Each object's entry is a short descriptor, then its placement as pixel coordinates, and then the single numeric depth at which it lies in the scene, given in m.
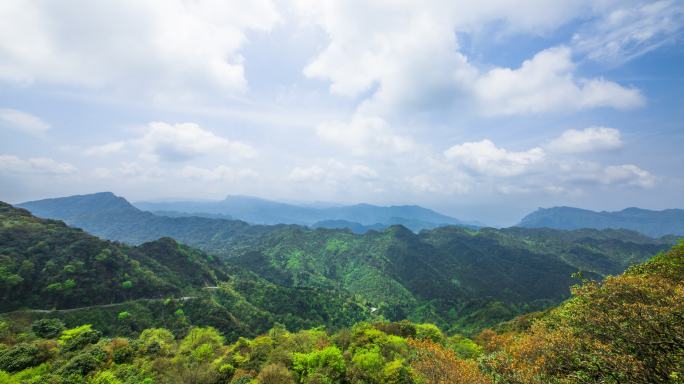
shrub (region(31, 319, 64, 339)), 57.03
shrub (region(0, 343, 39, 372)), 35.88
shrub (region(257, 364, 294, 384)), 31.68
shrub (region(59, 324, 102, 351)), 42.84
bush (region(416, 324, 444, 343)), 56.20
